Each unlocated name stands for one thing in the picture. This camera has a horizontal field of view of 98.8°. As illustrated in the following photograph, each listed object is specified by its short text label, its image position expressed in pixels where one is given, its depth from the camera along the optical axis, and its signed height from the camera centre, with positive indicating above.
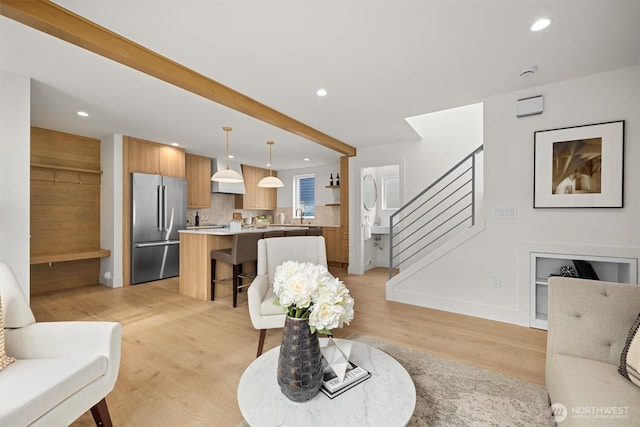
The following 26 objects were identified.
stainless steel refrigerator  4.38 -0.21
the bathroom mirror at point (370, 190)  6.08 +0.50
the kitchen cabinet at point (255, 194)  6.79 +0.46
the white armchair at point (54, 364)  1.09 -0.71
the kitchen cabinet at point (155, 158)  4.45 +0.92
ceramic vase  1.08 -0.60
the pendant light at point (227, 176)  4.08 +0.53
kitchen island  3.64 -0.73
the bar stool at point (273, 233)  3.84 -0.31
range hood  5.95 +0.59
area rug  1.48 -1.12
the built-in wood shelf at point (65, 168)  3.79 +0.62
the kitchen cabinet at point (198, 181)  5.52 +0.63
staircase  4.11 +0.01
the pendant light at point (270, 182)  4.80 +0.52
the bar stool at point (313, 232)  4.40 -0.32
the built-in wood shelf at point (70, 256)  3.62 -0.65
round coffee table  0.98 -0.74
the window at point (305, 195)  7.23 +0.46
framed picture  2.41 +0.44
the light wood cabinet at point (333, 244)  5.75 -0.69
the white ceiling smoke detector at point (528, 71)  2.39 +1.27
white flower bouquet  1.08 -0.34
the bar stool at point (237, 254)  3.33 -0.54
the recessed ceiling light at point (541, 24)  1.82 +1.28
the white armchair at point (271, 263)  2.09 -0.48
